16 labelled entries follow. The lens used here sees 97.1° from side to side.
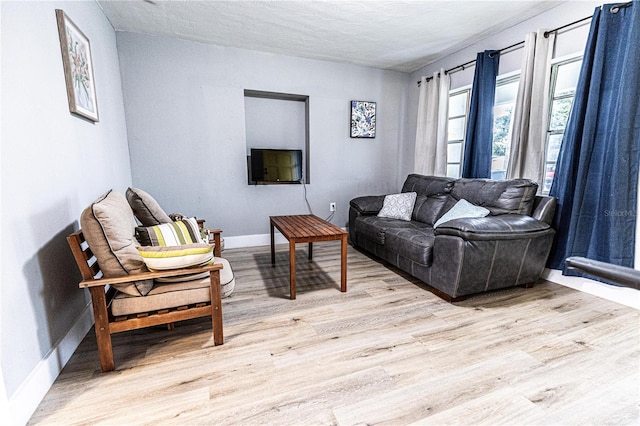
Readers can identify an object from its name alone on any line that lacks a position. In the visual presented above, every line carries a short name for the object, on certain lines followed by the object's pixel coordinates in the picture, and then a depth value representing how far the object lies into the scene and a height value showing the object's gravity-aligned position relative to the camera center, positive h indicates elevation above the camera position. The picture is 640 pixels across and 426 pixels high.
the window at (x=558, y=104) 2.55 +0.56
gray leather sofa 2.10 -0.64
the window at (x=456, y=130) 3.67 +0.47
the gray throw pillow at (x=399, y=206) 3.42 -0.49
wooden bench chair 1.39 -0.79
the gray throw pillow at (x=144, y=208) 2.05 -0.31
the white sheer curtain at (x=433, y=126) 3.71 +0.54
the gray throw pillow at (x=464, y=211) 2.61 -0.43
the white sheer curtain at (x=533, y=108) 2.61 +0.53
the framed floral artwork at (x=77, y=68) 1.77 +0.66
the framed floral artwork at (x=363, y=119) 4.11 +0.68
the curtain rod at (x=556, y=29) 2.06 +1.20
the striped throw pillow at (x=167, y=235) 1.80 -0.45
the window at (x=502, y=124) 3.10 +0.47
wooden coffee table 2.27 -0.57
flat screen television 3.72 -0.01
